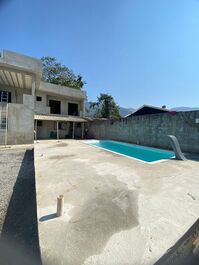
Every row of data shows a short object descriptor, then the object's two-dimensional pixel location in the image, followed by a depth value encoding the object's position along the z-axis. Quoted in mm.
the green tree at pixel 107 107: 22512
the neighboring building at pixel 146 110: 14438
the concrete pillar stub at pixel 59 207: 2324
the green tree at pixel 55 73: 22684
